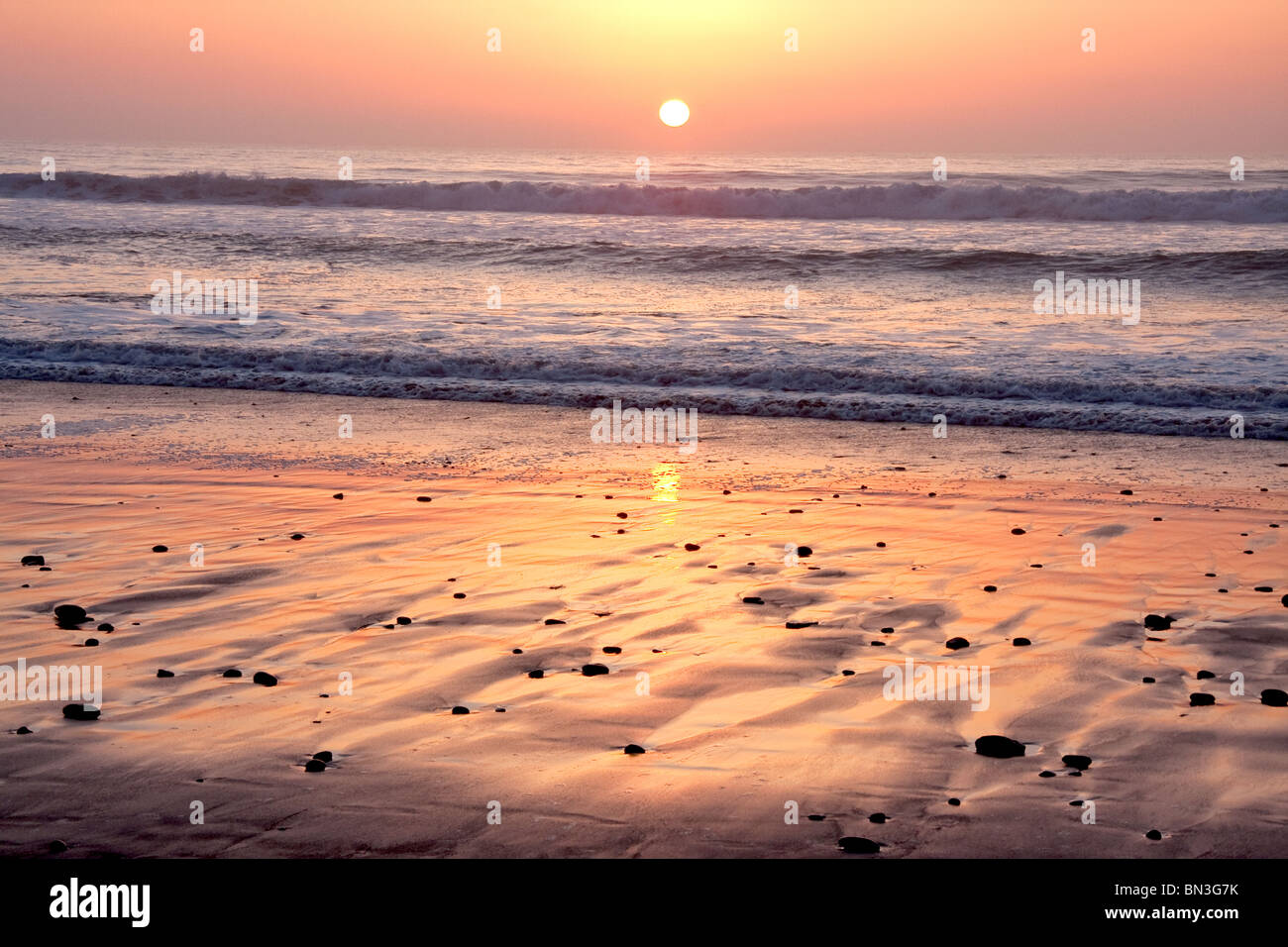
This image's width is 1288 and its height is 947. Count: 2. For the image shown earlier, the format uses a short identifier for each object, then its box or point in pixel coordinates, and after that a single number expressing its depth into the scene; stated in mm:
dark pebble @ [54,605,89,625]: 5613
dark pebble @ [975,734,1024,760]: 4234
